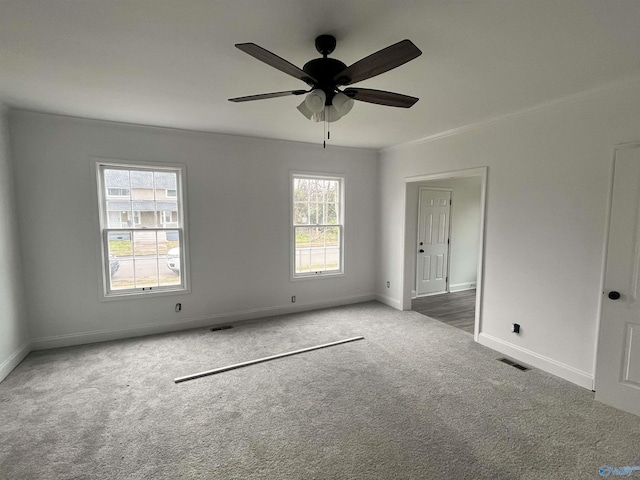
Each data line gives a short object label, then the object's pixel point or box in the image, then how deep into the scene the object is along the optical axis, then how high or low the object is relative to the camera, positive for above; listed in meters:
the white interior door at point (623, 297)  2.36 -0.63
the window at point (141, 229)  3.71 -0.18
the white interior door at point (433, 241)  5.61 -0.48
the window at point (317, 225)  4.82 -0.16
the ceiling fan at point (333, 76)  1.48 +0.78
